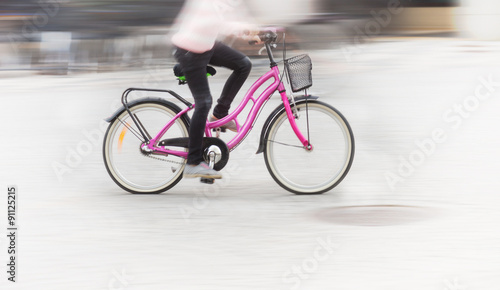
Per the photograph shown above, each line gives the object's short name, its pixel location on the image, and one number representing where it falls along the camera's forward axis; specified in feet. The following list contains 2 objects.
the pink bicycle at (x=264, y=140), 47.85
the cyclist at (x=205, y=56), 45.32
